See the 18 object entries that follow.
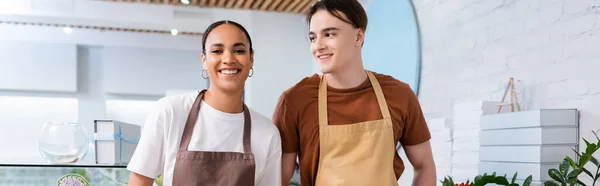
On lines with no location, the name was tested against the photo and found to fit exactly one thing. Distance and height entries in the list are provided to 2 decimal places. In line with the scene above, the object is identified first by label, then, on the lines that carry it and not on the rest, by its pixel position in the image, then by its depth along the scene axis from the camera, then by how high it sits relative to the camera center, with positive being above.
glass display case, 1.91 -0.31
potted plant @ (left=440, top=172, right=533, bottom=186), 1.64 -0.29
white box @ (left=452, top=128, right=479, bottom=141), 2.24 -0.20
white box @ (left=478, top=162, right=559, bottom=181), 1.76 -0.29
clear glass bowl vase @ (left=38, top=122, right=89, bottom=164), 2.03 -0.21
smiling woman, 1.29 -0.11
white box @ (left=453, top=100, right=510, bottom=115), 2.16 -0.07
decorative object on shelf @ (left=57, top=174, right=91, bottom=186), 1.94 -0.34
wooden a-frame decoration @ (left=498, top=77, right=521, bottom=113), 2.08 -0.03
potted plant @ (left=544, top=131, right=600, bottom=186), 1.44 -0.23
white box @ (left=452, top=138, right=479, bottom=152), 2.26 -0.25
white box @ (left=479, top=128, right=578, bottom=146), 1.75 -0.16
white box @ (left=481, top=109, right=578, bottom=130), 1.77 -0.10
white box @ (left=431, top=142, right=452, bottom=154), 2.51 -0.28
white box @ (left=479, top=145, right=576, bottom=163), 1.76 -0.22
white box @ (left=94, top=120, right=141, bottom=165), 2.11 -0.21
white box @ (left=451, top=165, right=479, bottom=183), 2.29 -0.38
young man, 1.41 -0.07
